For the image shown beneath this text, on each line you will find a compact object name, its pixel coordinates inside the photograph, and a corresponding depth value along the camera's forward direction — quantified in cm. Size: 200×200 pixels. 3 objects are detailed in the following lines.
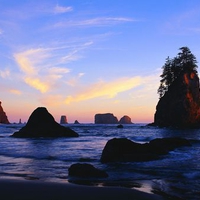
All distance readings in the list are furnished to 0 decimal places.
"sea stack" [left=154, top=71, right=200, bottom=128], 9099
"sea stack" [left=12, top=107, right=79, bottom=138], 4403
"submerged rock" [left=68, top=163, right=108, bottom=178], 1124
